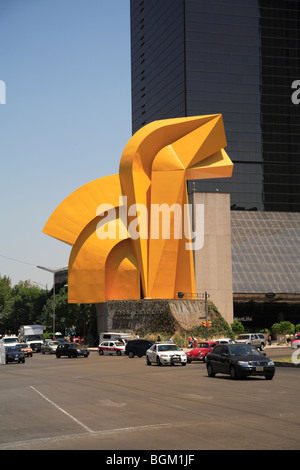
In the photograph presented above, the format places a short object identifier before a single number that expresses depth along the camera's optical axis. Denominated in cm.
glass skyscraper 13825
